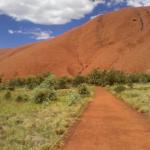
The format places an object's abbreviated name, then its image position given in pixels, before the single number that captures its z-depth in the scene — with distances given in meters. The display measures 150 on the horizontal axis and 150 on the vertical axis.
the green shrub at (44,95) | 11.37
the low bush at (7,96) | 13.49
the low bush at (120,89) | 16.10
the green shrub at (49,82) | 16.26
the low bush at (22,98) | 12.41
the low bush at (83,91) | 14.24
